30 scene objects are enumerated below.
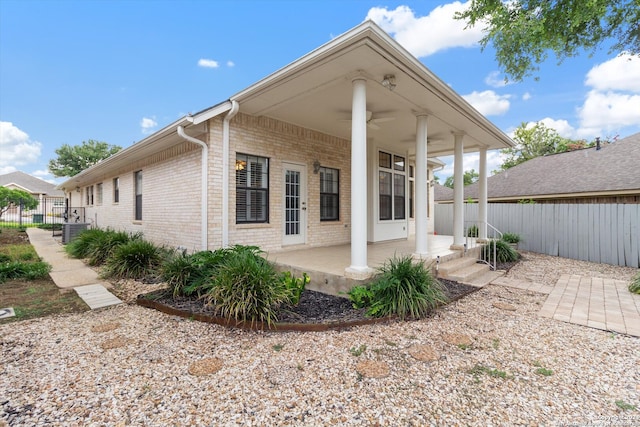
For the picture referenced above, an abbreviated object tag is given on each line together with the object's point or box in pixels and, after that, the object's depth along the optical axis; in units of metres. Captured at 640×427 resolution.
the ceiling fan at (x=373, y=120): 5.83
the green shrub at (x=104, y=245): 7.27
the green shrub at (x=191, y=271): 4.38
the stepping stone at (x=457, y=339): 3.10
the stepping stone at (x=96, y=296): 4.41
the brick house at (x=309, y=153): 4.26
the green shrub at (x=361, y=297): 3.95
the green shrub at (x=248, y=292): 3.49
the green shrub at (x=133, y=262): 5.96
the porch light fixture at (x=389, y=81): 4.34
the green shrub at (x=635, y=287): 5.07
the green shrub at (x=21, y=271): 5.75
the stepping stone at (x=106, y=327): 3.45
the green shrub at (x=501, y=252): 7.56
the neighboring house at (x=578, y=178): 9.93
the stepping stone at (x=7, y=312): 3.82
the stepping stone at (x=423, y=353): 2.77
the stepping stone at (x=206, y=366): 2.51
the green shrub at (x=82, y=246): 8.12
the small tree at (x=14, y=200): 16.05
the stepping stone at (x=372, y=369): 2.48
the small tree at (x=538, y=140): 27.12
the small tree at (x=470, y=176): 40.81
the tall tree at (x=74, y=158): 32.09
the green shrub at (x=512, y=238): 9.48
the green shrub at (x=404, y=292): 3.74
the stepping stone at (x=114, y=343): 3.01
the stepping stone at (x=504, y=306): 4.26
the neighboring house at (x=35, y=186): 30.28
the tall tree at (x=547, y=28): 6.75
